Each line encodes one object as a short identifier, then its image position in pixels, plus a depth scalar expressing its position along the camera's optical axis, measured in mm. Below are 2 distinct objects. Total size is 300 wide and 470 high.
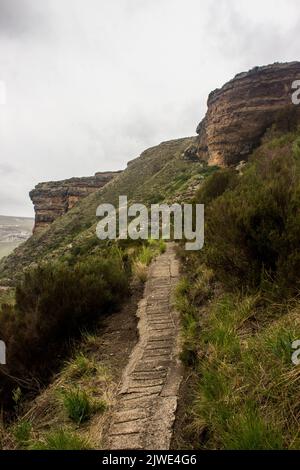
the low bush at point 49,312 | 5391
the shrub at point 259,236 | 4375
